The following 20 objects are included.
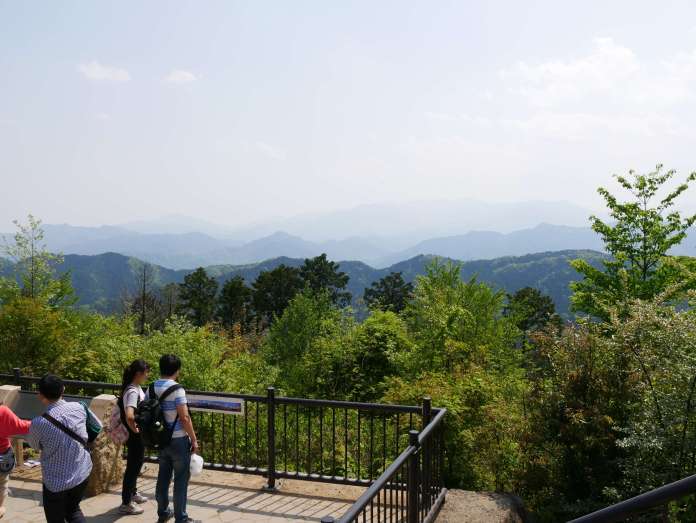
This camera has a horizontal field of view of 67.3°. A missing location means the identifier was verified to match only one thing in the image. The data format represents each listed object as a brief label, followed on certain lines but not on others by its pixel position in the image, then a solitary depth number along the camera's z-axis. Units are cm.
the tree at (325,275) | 7411
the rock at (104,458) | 690
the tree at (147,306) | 6222
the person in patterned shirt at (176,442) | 565
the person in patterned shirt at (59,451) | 486
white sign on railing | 728
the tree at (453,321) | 1800
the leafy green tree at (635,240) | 2367
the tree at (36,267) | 2141
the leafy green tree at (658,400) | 721
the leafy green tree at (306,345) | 2377
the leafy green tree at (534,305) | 5897
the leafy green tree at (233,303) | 6662
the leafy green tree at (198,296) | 6700
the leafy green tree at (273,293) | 6819
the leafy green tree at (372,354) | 2158
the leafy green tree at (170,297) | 6875
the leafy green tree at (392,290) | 7319
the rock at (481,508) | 630
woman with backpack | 602
